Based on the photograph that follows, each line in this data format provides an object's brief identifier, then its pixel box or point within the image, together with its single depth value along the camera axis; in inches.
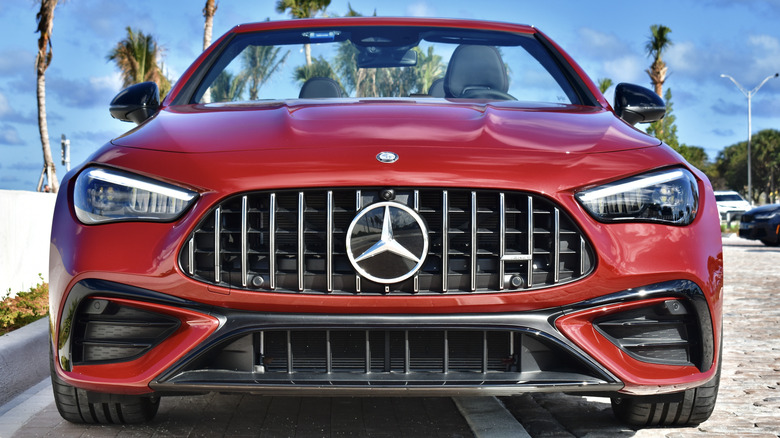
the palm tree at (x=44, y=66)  1045.8
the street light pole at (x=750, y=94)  2196.9
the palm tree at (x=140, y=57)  1491.1
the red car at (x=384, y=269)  109.8
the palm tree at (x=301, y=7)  1525.6
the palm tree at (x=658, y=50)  1825.8
